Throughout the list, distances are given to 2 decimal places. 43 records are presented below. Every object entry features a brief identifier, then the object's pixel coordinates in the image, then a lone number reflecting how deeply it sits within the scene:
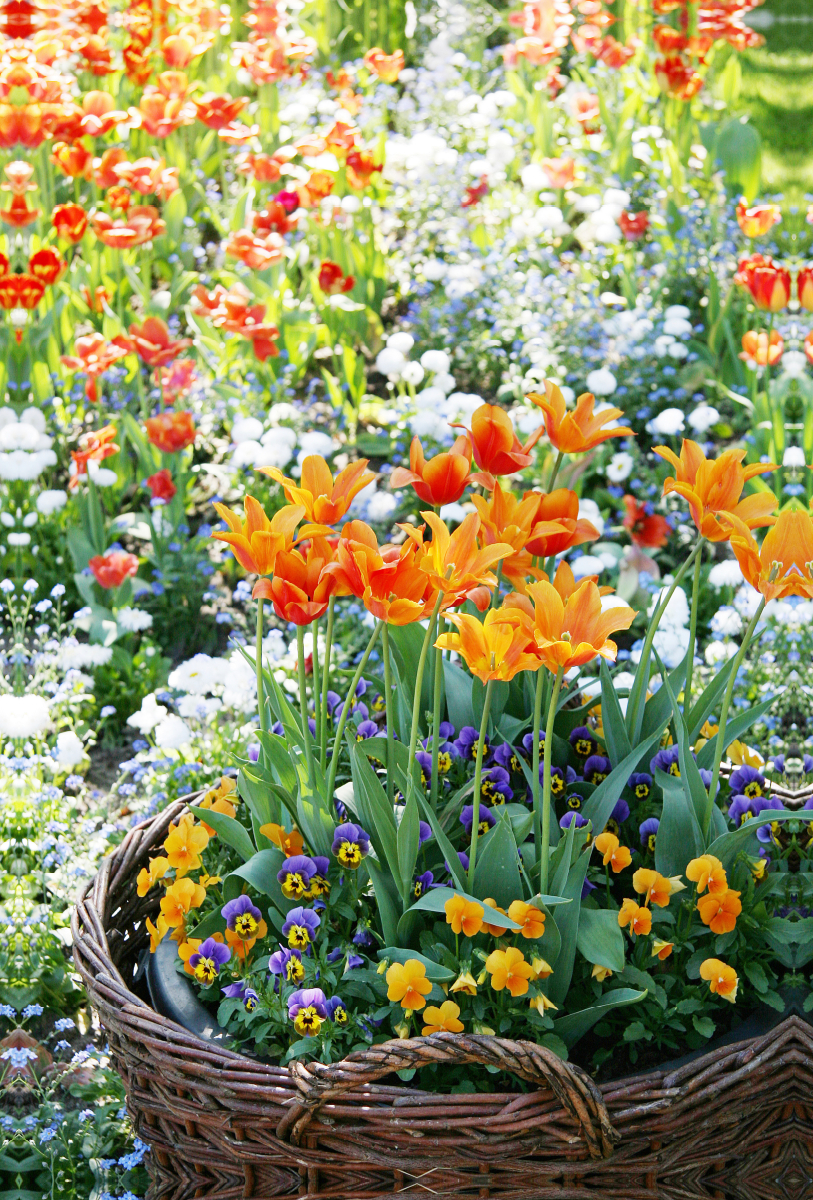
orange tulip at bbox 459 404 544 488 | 1.40
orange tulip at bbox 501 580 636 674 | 1.21
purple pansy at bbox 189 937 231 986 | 1.48
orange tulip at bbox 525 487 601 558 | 1.40
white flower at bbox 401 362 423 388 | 3.31
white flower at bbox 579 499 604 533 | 2.88
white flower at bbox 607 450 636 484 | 3.13
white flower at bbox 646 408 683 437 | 3.09
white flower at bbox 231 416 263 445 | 3.10
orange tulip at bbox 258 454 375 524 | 1.37
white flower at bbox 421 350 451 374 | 3.23
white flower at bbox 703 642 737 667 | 2.55
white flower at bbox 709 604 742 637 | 2.57
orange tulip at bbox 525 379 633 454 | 1.43
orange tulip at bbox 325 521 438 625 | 1.21
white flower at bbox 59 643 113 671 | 2.68
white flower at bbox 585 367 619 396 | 3.20
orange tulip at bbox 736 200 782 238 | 3.05
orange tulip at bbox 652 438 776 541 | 1.34
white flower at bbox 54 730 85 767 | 2.32
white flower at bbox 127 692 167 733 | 2.34
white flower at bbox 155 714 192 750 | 2.23
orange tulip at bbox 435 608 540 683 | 1.21
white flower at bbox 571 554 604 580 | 2.78
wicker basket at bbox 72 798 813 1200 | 1.24
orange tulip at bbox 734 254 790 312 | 2.86
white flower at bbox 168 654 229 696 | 2.38
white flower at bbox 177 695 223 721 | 2.31
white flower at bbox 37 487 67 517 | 3.00
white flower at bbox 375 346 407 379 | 3.30
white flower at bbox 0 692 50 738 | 2.32
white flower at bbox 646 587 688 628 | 2.59
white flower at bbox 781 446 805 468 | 2.84
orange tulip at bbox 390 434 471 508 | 1.34
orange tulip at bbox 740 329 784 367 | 2.96
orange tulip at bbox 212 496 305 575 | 1.32
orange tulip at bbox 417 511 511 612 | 1.22
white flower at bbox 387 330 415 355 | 3.32
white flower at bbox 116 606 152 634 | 2.81
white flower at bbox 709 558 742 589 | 2.71
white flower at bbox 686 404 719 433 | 3.13
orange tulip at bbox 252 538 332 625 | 1.28
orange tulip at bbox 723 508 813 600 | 1.27
